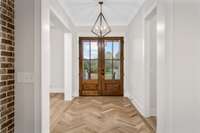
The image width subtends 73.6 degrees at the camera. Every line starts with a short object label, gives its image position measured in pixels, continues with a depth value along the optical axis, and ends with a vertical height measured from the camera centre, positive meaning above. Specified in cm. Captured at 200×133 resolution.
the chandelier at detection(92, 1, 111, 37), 369 +107
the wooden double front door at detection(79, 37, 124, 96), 531 +0
